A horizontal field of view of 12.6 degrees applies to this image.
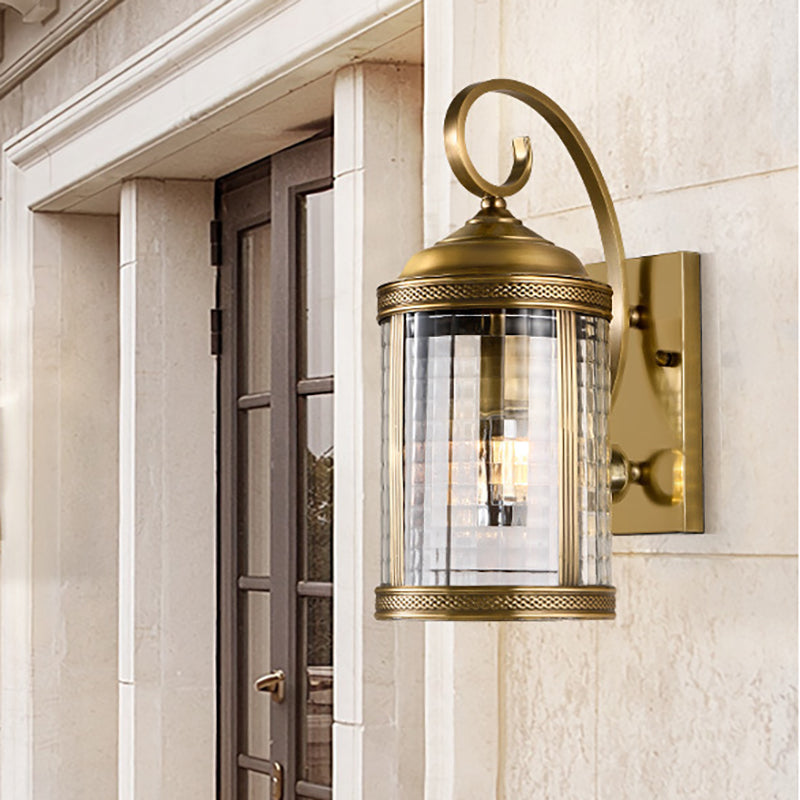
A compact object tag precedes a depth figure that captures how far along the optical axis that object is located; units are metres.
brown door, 4.12
